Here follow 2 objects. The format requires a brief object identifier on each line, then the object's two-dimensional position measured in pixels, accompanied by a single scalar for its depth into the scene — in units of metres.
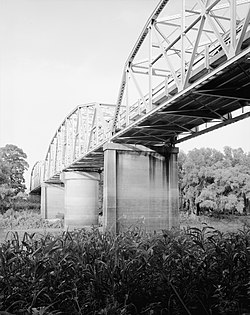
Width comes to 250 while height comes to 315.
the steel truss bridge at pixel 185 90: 16.88
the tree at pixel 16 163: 87.25
